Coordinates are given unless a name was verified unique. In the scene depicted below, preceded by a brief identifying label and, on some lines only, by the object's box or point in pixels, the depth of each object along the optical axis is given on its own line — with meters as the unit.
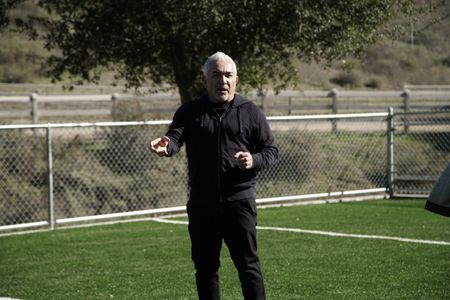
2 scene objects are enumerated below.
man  6.84
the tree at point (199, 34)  15.94
